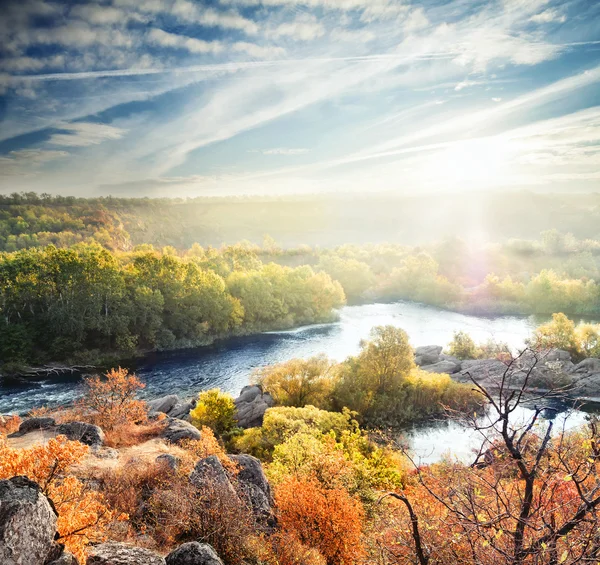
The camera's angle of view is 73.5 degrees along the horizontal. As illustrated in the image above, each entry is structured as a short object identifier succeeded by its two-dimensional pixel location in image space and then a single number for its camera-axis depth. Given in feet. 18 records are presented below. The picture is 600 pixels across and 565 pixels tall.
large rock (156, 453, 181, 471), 70.38
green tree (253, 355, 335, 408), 144.50
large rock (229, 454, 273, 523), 61.26
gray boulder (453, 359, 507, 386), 172.37
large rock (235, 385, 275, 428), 136.05
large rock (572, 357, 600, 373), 175.94
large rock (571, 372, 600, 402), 159.63
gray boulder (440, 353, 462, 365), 195.33
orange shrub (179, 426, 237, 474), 70.64
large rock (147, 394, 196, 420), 138.00
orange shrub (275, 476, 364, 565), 59.77
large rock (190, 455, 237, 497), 52.44
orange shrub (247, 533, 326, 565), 46.89
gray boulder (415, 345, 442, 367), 200.85
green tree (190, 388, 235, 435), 124.26
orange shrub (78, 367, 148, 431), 106.42
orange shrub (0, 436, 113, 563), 34.68
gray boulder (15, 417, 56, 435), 93.09
